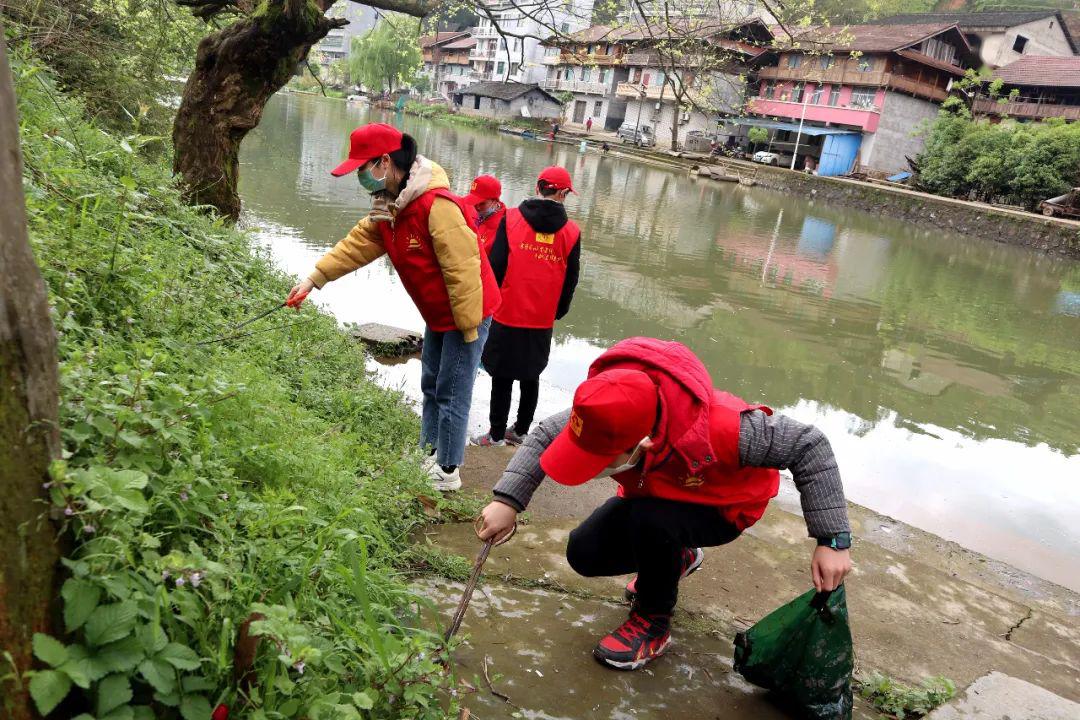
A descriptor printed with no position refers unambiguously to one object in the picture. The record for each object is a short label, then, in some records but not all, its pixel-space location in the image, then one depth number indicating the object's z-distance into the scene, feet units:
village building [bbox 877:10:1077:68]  135.95
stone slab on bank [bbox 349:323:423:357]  23.00
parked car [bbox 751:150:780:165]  133.28
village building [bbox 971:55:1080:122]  114.32
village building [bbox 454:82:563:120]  193.26
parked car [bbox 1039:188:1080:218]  88.31
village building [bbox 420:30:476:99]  242.99
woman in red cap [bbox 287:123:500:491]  11.68
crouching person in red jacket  7.44
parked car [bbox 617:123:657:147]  153.17
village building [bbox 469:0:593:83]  206.39
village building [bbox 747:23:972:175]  124.36
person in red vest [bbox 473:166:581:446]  16.31
